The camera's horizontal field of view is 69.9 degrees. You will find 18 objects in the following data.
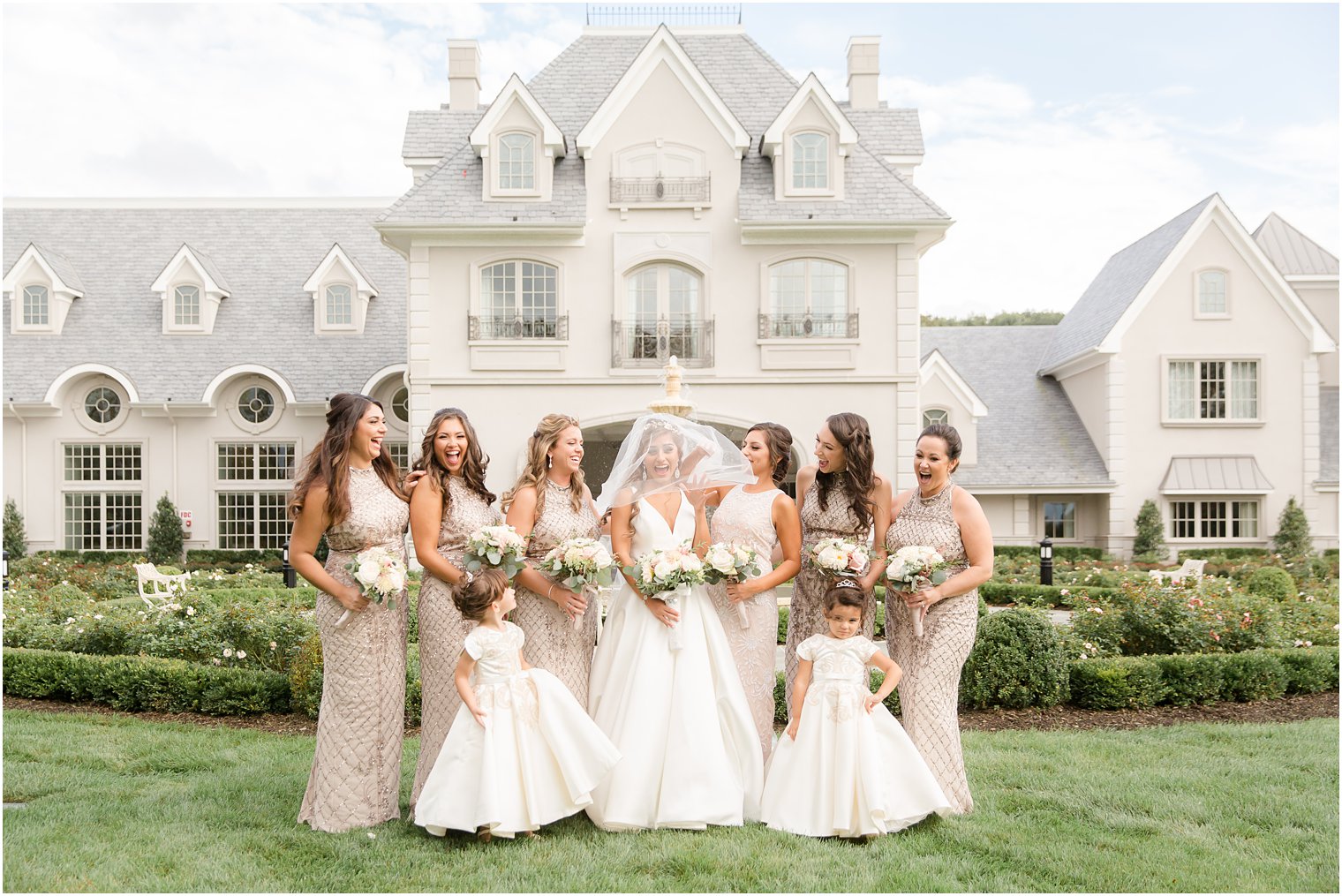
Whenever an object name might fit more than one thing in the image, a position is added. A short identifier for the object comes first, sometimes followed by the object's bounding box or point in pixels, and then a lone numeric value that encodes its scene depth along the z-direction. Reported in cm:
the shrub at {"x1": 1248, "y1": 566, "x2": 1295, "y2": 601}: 1420
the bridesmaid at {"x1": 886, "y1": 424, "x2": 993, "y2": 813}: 557
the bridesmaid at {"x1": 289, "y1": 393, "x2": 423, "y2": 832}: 525
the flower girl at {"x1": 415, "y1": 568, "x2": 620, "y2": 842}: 496
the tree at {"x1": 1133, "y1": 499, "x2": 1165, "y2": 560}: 2207
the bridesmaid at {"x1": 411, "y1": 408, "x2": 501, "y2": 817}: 543
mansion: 1866
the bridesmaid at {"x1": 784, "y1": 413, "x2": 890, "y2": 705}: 563
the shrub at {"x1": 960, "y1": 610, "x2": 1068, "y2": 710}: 859
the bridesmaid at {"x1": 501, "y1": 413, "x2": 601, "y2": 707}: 553
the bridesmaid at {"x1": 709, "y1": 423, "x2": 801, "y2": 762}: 574
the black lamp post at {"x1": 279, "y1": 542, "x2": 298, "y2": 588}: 1678
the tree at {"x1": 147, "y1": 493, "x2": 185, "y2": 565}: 2205
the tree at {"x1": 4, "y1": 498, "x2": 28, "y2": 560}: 2183
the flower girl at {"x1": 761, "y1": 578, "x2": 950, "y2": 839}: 518
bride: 530
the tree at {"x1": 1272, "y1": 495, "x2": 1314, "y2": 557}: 2191
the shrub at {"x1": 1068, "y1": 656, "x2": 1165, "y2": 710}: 873
